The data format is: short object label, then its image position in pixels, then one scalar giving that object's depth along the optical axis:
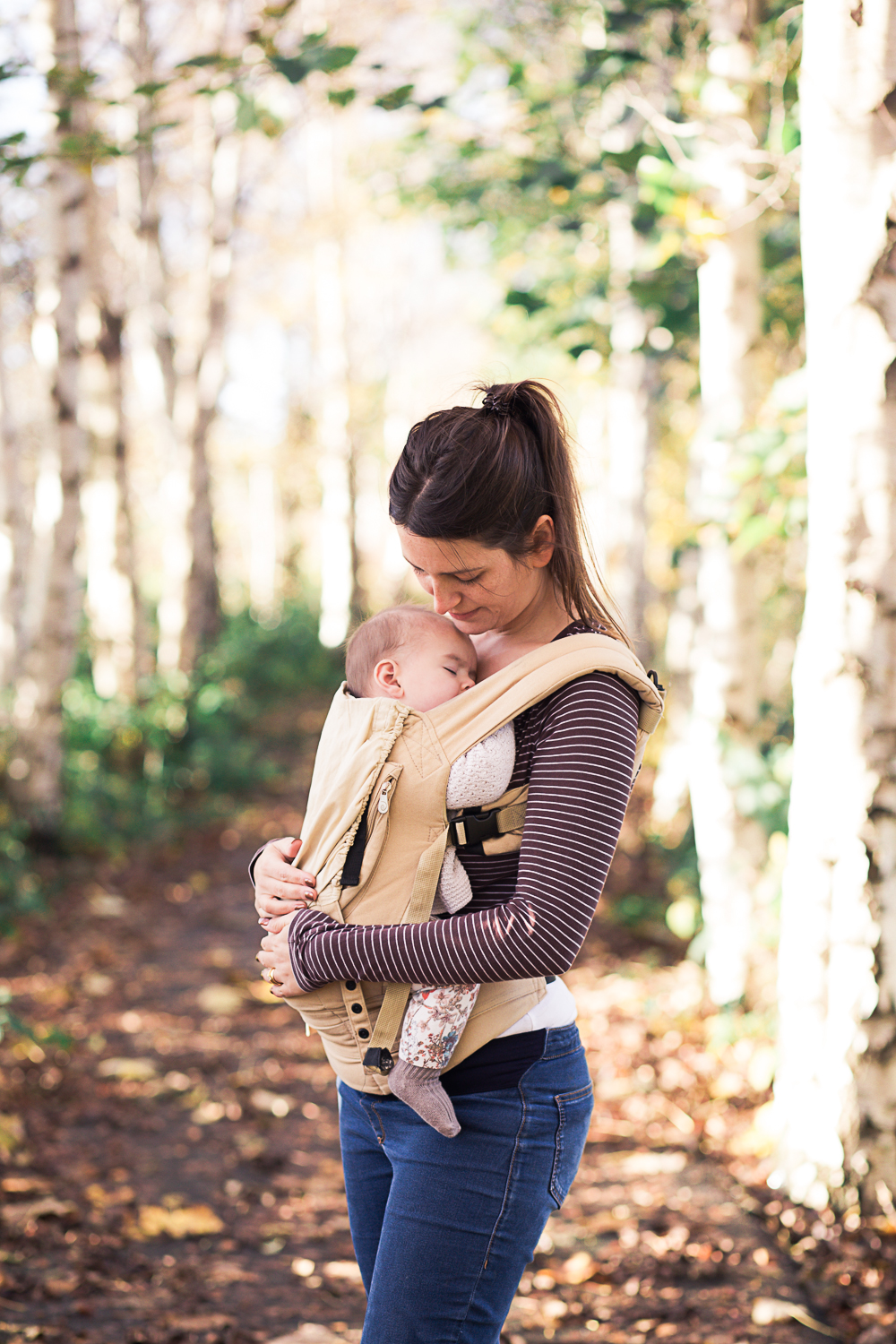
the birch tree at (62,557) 6.40
